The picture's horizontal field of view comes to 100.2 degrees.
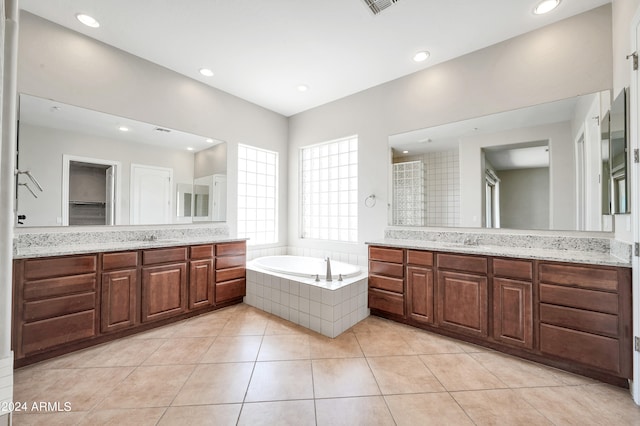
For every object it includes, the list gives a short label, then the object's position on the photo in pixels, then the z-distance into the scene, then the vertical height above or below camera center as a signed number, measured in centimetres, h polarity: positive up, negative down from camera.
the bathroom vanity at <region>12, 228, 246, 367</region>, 202 -70
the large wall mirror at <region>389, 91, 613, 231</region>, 226 +46
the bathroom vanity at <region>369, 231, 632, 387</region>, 179 -68
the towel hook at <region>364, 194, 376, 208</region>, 356 +20
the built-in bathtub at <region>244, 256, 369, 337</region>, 257 -86
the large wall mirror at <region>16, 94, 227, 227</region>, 239 +46
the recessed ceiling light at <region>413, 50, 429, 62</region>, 284 +172
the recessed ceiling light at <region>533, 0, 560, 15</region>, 214 +172
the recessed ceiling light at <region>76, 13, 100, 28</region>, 233 +172
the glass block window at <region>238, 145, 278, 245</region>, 405 +32
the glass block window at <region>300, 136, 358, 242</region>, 393 +39
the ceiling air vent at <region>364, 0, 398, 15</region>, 216 +173
